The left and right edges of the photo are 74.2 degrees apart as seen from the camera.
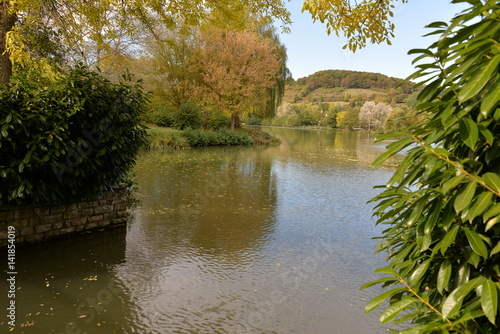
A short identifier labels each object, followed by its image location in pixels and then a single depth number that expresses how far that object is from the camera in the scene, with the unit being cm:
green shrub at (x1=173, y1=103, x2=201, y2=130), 2373
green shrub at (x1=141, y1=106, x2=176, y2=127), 2481
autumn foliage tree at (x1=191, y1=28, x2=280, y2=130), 2425
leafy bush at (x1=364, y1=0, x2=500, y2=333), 101
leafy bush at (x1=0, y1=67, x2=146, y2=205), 438
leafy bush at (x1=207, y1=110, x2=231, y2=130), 2691
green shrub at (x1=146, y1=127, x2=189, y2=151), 1844
